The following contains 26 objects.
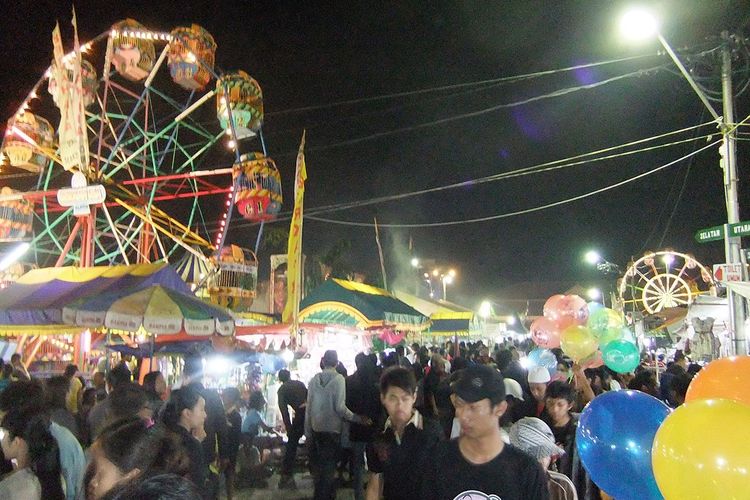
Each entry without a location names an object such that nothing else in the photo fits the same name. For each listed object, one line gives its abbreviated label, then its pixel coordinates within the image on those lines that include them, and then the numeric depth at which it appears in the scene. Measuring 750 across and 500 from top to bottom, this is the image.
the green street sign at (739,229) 9.48
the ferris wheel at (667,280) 18.69
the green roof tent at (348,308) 13.33
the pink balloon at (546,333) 10.98
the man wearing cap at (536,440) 3.38
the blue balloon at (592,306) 12.94
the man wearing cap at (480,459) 2.52
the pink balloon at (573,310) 10.73
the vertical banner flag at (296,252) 11.46
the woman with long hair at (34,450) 3.02
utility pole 9.78
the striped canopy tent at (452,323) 23.28
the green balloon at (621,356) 8.47
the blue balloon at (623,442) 3.18
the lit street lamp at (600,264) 23.44
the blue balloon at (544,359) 9.38
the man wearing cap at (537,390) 5.96
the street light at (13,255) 14.34
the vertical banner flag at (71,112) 12.04
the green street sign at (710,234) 10.24
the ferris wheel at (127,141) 12.37
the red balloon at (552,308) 10.93
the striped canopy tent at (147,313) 7.70
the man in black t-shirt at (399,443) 3.01
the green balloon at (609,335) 9.41
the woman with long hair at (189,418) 3.79
